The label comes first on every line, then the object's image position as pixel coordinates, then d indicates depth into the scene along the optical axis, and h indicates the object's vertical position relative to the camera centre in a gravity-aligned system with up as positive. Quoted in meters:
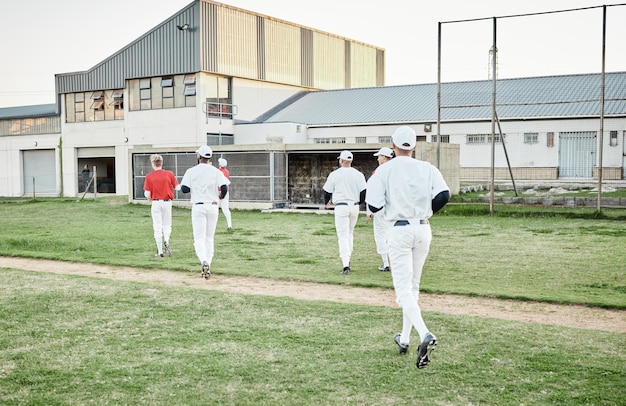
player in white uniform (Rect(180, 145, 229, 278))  11.62 -0.51
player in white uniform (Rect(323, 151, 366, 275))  12.02 -0.52
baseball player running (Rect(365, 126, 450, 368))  6.65 -0.43
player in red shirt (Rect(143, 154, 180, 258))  13.98 -0.61
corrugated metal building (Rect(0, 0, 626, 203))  29.98 +3.18
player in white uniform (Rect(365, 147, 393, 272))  12.30 -1.34
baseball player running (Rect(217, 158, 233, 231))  19.83 -1.24
